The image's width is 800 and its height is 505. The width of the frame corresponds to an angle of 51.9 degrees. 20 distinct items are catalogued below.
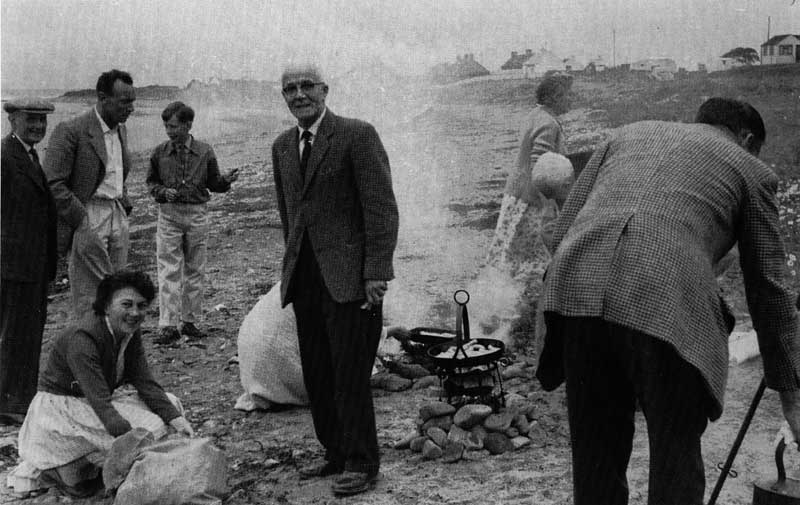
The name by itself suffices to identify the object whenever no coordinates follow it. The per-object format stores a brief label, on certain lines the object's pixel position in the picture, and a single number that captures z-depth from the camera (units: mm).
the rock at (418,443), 4559
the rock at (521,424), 4648
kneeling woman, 4066
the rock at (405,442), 4629
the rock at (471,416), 4613
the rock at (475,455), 4434
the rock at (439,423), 4660
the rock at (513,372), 5758
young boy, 7102
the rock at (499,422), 4598
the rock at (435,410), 4727
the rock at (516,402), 4863
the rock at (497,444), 4492
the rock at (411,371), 5914
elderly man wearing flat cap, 5227
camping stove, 4754
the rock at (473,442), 4531
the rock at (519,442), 4520
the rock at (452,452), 4402
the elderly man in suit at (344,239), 3947
